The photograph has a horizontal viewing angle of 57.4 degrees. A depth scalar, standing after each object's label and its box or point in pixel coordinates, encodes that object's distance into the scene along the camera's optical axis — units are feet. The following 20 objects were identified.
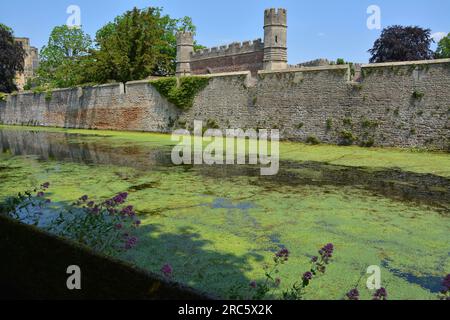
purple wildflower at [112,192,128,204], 13.70
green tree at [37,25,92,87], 160.56
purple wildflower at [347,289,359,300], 7.43
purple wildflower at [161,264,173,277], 8.04
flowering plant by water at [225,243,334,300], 9.43
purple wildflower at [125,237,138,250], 11.56
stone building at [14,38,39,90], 269.23
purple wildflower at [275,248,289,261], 9.91
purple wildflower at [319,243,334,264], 9.75
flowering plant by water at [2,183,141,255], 12.70
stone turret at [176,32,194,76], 123.44
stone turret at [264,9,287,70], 94.84
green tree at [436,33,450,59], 157.38
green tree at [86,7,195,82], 78.79
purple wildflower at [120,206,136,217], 13.15
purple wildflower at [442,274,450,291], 7.37
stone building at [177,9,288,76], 95.14
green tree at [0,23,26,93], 135.23
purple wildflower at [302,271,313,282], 8.56
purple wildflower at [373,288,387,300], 7.31
